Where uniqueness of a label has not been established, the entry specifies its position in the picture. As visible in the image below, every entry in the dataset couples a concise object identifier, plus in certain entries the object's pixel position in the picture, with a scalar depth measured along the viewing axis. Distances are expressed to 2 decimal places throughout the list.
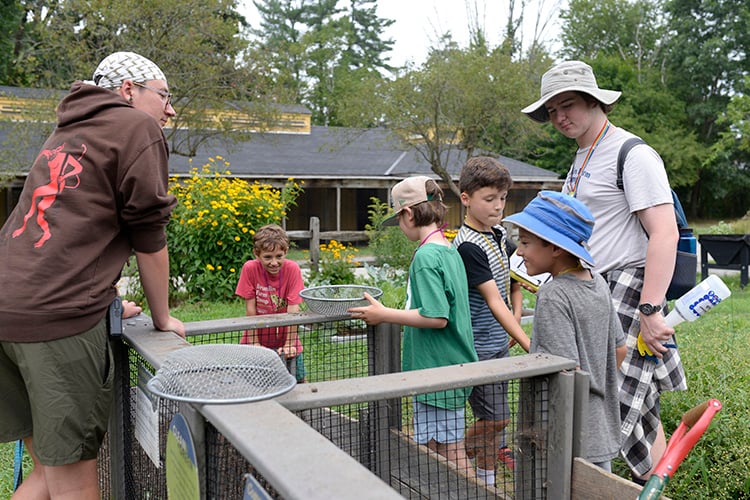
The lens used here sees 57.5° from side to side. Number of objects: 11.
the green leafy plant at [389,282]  7.03
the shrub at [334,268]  8.52
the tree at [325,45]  46.62
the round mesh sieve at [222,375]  1.43
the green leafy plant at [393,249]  9.60
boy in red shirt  4.15
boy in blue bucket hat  2.24
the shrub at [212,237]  8.84
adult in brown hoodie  1.96
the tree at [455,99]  22.89
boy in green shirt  2.57
